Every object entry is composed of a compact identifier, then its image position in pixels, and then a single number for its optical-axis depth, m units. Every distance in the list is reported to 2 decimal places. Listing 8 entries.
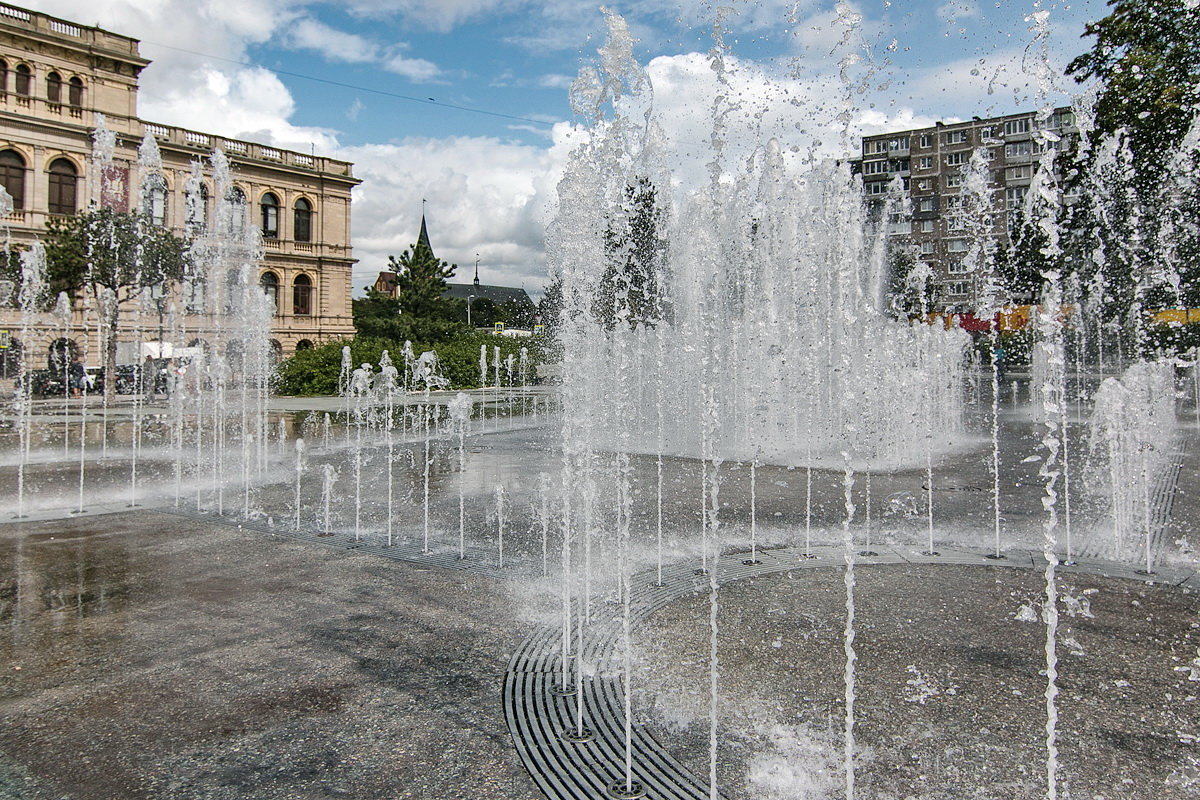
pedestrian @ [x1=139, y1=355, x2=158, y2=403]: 26.82
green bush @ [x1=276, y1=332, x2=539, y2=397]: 31.22
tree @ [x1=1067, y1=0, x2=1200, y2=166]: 13.28
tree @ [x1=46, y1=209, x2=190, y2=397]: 26.06
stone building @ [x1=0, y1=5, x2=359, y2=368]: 33.75
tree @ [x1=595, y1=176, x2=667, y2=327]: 17.39
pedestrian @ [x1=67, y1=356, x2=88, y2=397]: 28.83
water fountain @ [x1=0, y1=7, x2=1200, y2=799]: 3.73
